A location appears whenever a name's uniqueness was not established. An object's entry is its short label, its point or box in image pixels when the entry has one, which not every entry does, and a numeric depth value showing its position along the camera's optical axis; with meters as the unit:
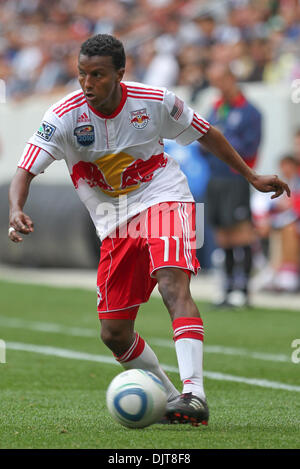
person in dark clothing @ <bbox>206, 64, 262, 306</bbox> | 21.69
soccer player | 9.84
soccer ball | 9.09
